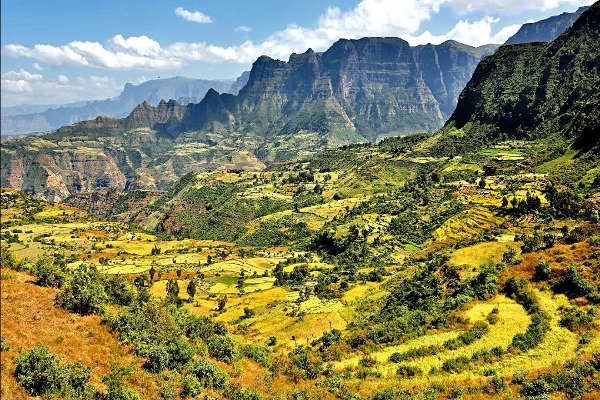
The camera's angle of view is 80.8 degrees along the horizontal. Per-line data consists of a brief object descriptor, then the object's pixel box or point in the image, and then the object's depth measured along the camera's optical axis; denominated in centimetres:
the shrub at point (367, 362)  4473
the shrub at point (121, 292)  4707
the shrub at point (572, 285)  4541
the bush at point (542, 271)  5053
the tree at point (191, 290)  9812
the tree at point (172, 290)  8704
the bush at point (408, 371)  3988
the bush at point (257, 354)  4676
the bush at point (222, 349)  4208
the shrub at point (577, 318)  4103
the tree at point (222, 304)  8906
